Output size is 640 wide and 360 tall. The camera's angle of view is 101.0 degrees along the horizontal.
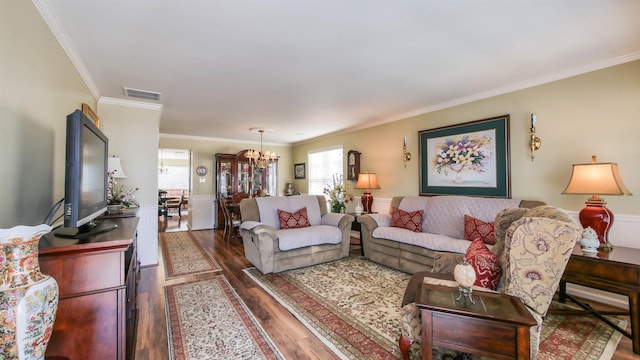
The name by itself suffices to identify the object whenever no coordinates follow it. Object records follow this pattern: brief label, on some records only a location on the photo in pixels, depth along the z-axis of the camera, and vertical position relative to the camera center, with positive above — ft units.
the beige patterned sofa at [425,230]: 10.40 -2.13
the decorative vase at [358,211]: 15.03 -1.53
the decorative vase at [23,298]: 3.03 -1.34
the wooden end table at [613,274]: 6.24 -2.32
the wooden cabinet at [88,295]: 4.43 -1.91
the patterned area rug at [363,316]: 6.36 -3.92
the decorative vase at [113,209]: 9.49 -0.85
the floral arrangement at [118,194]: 10.31 -0.36
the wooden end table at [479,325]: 4.02 -2.27
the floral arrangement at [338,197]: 16.94 -0.90
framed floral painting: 11.27 +1.16
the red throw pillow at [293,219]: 12.94 -1.74
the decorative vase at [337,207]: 16.79 -1.46
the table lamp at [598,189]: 7.62 -0.19
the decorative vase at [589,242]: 7.25 -1.63
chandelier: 19.73 +2.26
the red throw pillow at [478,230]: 9.95 -1.79
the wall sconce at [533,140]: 10.23 +1.67
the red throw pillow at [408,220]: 12.31 -1.71
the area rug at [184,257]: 11.97 -3.84
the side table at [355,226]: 15.52 -2.47
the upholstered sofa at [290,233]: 11.28 -2.21
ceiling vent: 11.17 +4.02
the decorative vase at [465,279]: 4.53 -1.66
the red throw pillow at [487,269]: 5.49 -1.79
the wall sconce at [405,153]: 14.99 +1.76
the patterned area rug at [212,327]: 6.21 -3.93
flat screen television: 4.70 +0.15
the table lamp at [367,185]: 16.37 -0.06
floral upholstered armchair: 4.36 -1.26
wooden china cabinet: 22.74 +0.59
